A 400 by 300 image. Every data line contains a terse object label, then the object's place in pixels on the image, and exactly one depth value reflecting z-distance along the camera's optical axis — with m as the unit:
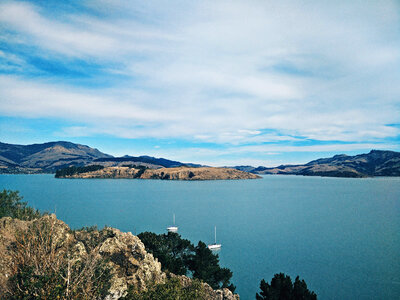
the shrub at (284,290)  26.17
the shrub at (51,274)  13.02
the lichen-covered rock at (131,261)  19.52
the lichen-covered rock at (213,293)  21.31
